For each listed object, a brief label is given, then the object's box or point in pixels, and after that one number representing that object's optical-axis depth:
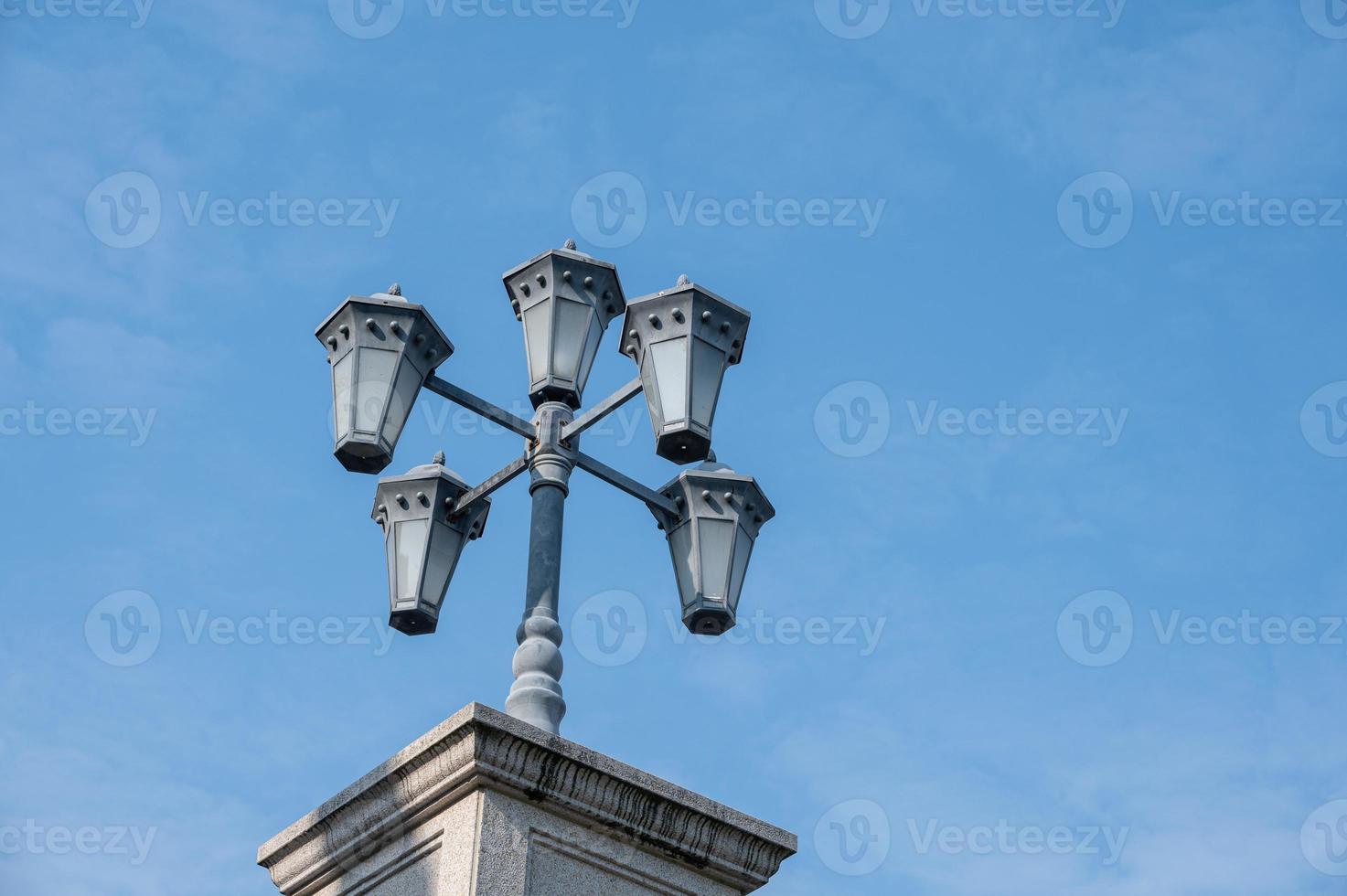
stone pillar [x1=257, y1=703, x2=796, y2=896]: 5.86
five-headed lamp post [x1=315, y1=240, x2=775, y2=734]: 6.94
